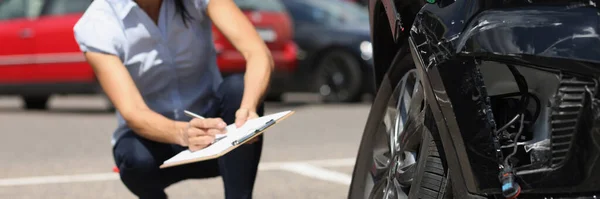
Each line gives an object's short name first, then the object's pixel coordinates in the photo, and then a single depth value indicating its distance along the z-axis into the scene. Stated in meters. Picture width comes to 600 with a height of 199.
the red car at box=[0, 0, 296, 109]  12.59
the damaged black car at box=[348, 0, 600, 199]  2.17
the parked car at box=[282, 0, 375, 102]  13.73
